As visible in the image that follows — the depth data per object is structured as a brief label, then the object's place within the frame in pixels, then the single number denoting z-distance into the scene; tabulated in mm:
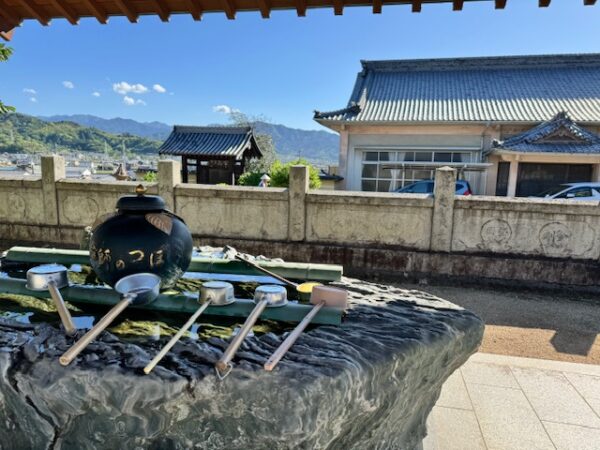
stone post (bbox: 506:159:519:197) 14391
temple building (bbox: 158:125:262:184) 18531
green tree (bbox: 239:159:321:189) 13289
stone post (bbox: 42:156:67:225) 7426
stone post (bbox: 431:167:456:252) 6172
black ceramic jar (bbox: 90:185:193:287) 1937
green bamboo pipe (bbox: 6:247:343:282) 2764
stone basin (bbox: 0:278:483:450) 1424
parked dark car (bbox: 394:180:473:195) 12969
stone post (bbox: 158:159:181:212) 7055
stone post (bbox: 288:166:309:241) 6597
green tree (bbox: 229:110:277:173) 22625
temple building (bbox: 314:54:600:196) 13969
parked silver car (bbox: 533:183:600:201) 10602
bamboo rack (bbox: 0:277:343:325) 1952
